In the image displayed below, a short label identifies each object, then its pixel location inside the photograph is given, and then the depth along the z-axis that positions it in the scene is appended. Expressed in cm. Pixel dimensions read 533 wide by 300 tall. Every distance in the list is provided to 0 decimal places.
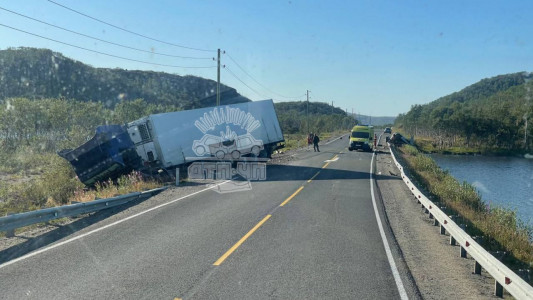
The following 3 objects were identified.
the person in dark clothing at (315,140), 4053
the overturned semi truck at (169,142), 1950
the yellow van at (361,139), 4034
